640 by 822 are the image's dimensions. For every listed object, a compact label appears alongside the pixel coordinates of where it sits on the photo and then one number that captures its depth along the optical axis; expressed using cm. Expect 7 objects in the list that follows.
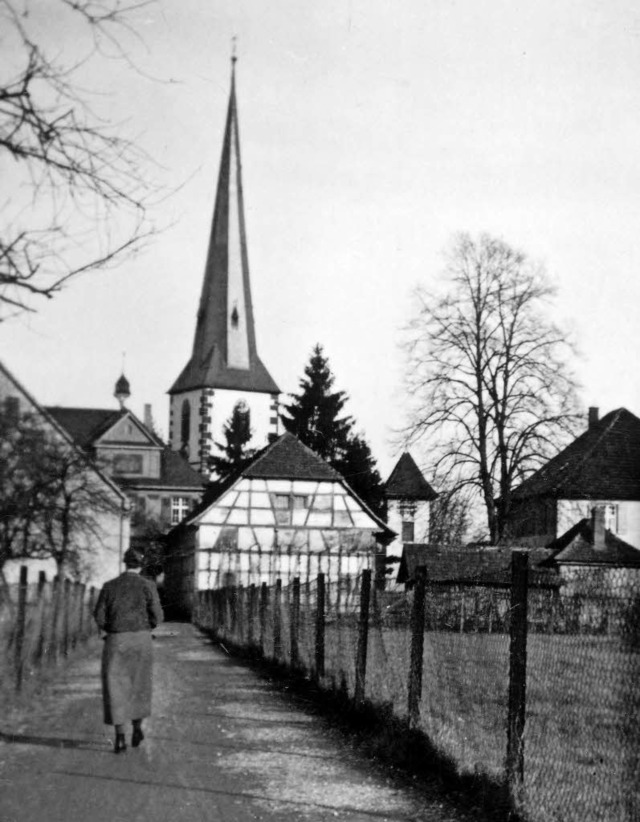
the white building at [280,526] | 4984
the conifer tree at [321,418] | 6688
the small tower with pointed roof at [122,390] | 8569
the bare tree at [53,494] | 2520
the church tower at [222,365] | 8594
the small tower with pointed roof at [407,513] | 8081
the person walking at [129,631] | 999
